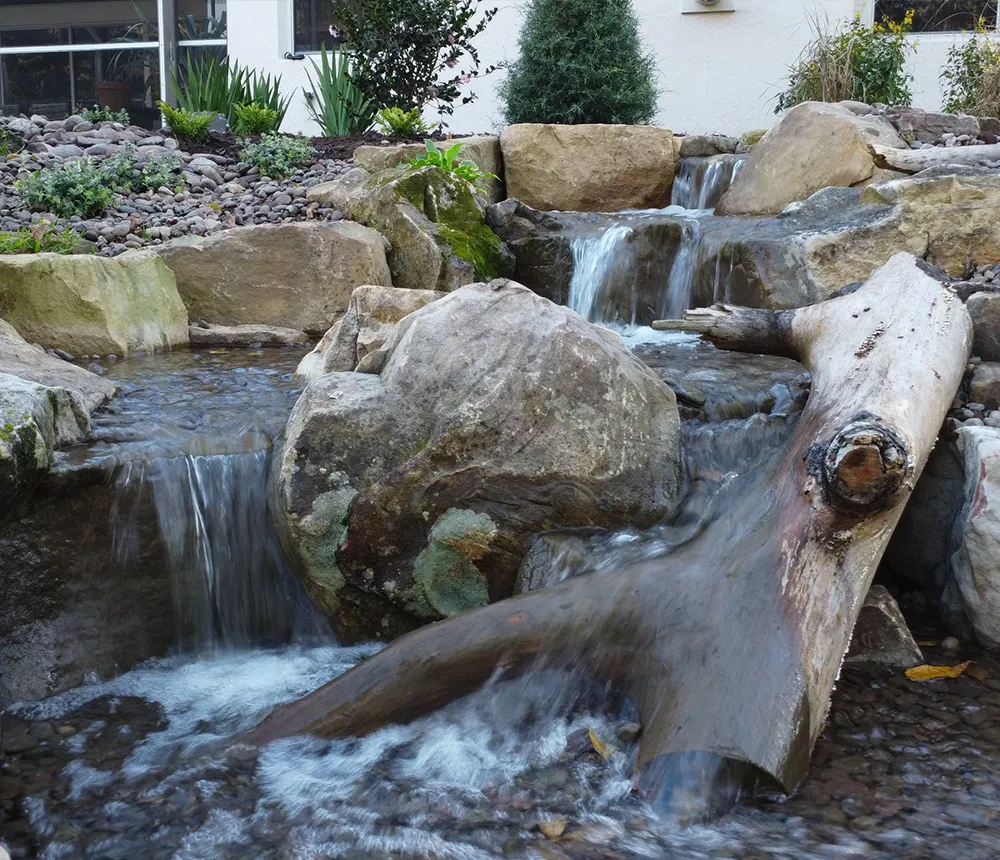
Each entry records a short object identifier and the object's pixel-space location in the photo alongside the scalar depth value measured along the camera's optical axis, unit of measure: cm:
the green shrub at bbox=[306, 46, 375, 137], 945
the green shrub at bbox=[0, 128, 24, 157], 797
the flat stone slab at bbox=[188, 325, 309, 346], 604
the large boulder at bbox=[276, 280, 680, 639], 326
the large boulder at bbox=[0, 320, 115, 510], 304
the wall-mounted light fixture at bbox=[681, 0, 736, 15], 1021
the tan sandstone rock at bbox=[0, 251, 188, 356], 541
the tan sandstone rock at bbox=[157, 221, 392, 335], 614
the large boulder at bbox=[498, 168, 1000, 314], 576
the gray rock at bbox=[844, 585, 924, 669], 315
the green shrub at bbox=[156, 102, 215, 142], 846
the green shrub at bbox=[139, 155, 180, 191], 736
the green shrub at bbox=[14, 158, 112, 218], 671
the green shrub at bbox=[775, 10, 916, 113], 888
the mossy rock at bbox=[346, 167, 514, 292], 639
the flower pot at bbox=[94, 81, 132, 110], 1274
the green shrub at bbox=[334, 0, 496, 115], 874
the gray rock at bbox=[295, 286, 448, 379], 455
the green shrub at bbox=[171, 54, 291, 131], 944
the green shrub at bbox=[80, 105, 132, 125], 935
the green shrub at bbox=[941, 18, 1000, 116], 866
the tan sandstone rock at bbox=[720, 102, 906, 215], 697
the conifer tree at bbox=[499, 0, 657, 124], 889
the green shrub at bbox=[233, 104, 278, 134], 882
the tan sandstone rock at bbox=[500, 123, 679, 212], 844
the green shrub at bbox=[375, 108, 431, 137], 859
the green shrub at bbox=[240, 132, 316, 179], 780
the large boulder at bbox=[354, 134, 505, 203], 767
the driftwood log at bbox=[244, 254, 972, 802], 239
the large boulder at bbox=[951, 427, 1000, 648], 316
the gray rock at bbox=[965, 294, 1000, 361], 409
